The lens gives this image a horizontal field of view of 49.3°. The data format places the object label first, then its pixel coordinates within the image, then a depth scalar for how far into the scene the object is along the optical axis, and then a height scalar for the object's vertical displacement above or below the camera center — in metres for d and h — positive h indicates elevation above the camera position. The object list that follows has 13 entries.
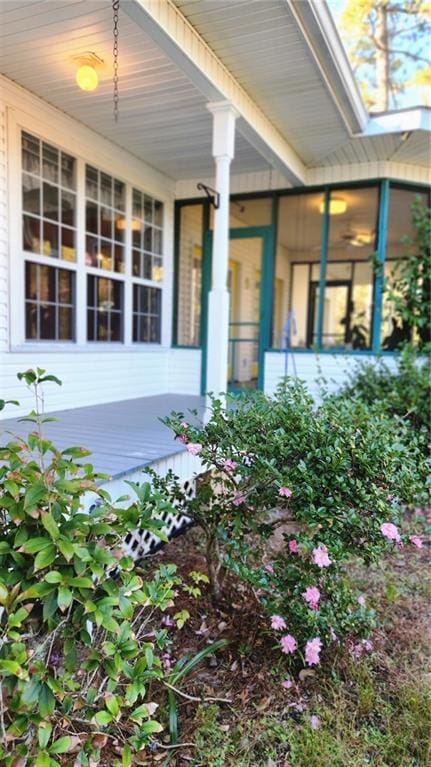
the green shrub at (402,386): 4.46 -0.47
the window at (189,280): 6.65 +0.78
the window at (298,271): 8.15 +1.53
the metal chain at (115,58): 2.78 +2.03
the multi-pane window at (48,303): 4.36 +0.27
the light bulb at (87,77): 3.44 +1.86
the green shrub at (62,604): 1.28 -0.80
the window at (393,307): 5.80 +0.40
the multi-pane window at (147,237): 5.80 +1.23
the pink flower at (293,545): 2.04 -0.90
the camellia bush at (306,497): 1.94 -0.70
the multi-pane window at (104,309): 5.13 +0.26
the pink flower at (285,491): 1.92 -0.63
